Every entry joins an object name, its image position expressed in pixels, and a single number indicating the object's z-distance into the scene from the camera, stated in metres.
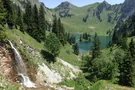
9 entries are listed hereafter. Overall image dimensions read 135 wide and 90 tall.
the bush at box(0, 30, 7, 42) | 18.83
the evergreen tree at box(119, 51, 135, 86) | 25.55
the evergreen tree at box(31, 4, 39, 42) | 35.75
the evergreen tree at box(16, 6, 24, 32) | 33.68
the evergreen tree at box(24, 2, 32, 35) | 36.43
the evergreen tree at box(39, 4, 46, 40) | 36.90
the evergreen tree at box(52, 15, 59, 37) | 46.71
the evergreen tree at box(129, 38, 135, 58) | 34.75
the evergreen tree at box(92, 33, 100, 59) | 38.20
